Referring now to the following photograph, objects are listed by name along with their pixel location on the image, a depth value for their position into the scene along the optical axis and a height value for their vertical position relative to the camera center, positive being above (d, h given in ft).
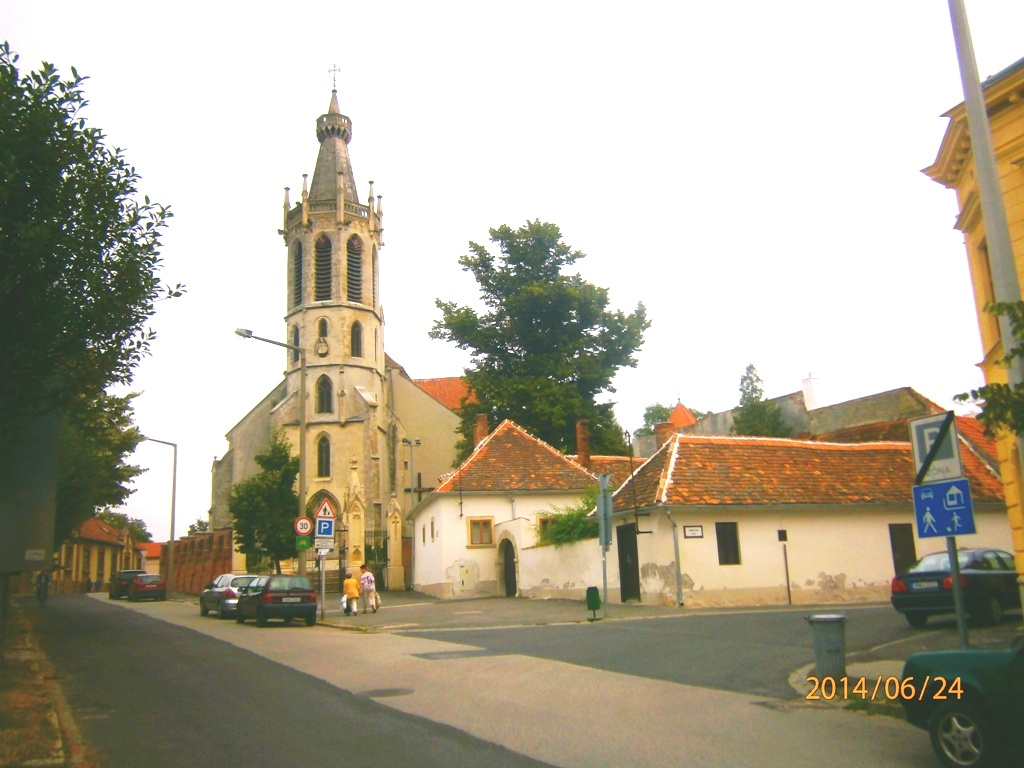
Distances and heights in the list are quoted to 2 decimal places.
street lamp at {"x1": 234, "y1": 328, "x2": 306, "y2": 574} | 81.92 +14.66
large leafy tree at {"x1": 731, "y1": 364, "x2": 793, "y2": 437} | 168.86 +26.52
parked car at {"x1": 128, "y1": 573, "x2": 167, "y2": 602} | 148.66 +0.17
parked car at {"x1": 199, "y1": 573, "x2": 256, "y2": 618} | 93.30 -0.93
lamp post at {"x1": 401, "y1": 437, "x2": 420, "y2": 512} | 181.57 +19.18
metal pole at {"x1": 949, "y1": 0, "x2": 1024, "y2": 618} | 26.18 +10.65
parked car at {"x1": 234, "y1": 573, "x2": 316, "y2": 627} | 79.10 -1.44
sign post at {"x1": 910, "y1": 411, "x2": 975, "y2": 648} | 27.40 +2.05
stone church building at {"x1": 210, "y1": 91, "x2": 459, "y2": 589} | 181.06 +39.12
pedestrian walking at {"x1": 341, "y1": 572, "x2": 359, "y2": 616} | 91.76 -1.23
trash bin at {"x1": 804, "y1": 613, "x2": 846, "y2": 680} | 33.35 -3.00
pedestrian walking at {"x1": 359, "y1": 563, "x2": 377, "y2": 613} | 95.04 -1.20
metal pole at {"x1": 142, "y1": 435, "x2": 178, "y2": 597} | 146.20 +5.79
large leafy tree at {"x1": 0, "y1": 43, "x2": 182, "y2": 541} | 41.22 +16.48
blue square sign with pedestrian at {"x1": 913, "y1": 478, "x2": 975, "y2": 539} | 27.32 +1.45
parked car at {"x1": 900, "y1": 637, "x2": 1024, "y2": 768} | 21.17 -3.56
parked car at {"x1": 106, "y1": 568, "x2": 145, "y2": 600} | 153.28 +1.09
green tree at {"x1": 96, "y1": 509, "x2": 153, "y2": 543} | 346.81 +27.52
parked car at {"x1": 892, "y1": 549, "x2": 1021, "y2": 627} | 50.88 -1.89
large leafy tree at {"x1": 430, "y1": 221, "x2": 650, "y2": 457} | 150.82 +39.83
